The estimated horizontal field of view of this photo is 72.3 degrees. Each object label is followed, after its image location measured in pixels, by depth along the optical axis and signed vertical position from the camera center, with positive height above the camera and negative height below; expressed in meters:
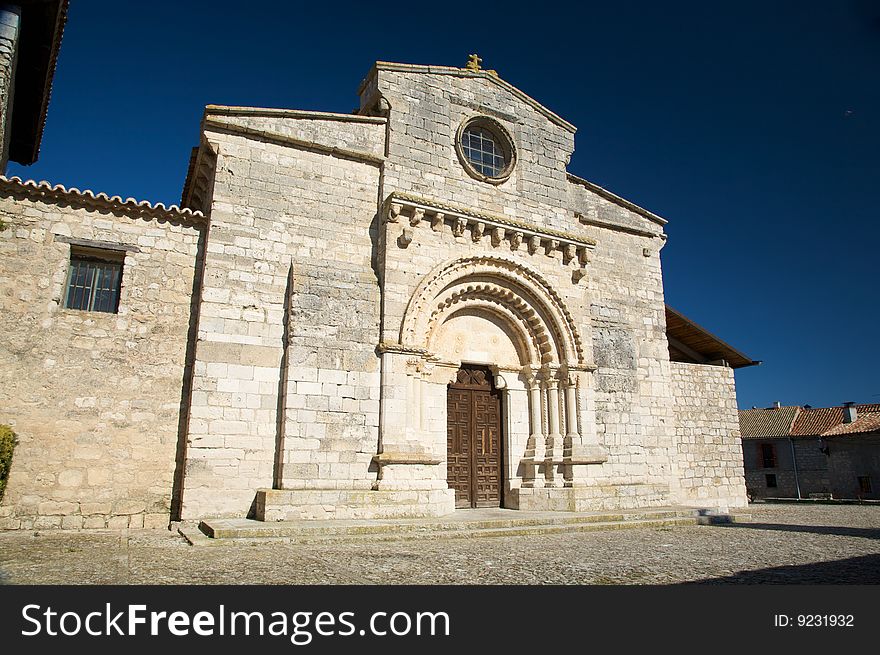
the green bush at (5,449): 7.84 +0.22
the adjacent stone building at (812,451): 28.17 +1.17
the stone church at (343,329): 8.65 +2.29
